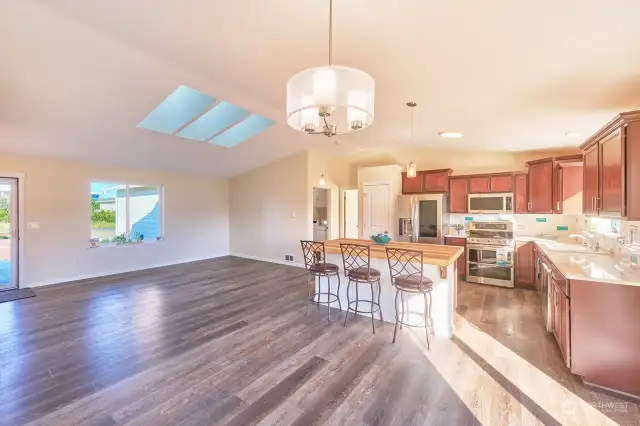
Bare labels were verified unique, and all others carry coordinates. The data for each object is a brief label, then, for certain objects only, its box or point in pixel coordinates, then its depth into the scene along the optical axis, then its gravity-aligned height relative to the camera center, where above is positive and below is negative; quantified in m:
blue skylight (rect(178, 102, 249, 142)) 4.96 +1.63
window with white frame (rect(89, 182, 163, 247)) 6.01 +0.01
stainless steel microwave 5.22 +0.21
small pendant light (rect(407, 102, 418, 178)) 3.93 +0.59
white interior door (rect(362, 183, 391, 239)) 6.42 +0.11
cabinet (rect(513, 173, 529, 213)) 5.09 +0.37
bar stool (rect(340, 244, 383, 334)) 3.41 -0.68
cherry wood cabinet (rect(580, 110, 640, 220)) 2.24 +0.39
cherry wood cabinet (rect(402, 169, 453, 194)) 5.85 +0.66
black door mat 4.43 -1.27
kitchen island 3.23 -0.88
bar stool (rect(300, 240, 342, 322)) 3.71 -0.69
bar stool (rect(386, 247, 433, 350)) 3.00 -0.69
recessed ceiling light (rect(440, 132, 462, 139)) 4.57 +1.26
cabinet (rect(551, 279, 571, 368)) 2.38 -0.93
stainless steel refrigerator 5.70 -0.08
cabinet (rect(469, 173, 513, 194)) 5.24 +0.57
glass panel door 4.95 -0.36
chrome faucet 4.11 -0.35
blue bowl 3.86 -0.33
